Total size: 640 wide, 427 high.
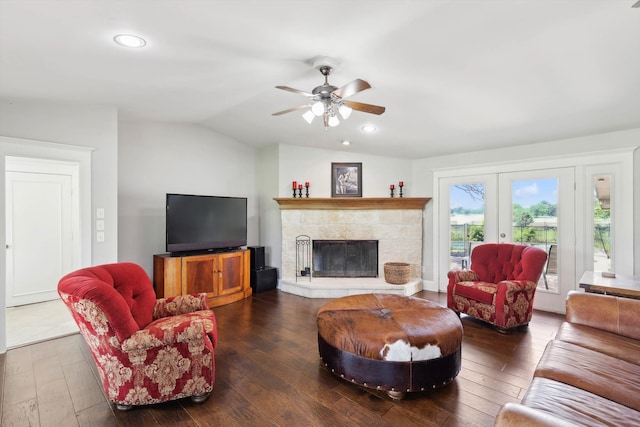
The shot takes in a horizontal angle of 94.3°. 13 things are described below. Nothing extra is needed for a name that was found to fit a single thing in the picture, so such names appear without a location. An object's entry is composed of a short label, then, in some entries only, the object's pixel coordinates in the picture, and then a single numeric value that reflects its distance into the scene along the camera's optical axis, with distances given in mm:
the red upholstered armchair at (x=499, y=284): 3246
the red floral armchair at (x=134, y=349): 1843
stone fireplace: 5168
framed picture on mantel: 5309
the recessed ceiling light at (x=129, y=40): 2051
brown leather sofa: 1281
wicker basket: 4727
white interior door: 4191
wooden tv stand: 3926
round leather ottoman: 2086
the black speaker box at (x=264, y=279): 4984
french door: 3918
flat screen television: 4020
